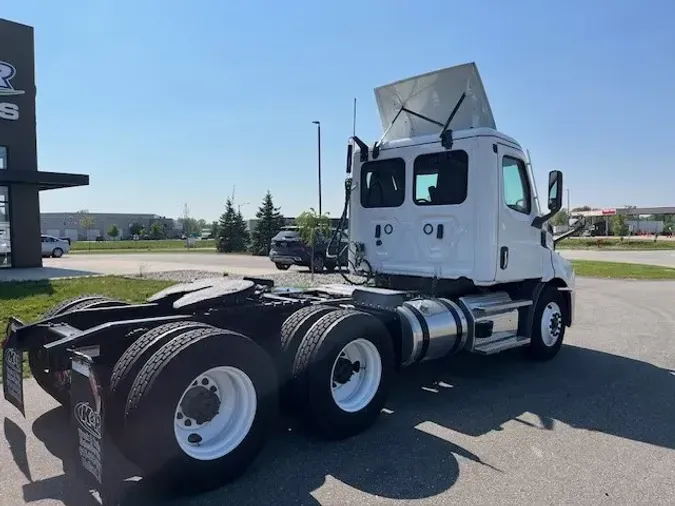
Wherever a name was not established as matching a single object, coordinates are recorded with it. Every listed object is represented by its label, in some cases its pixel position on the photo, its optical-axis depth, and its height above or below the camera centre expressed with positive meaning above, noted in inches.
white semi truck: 135.1 -29.2
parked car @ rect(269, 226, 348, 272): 855.7 -27.7
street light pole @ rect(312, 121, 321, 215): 831.4 +143.6
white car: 1238.9 -31.9
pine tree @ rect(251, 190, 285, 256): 1576.0 +20.9
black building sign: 769.6 +111.1
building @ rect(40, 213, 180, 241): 4170.0 +74.4
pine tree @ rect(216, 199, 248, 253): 1779.0 -2.9
